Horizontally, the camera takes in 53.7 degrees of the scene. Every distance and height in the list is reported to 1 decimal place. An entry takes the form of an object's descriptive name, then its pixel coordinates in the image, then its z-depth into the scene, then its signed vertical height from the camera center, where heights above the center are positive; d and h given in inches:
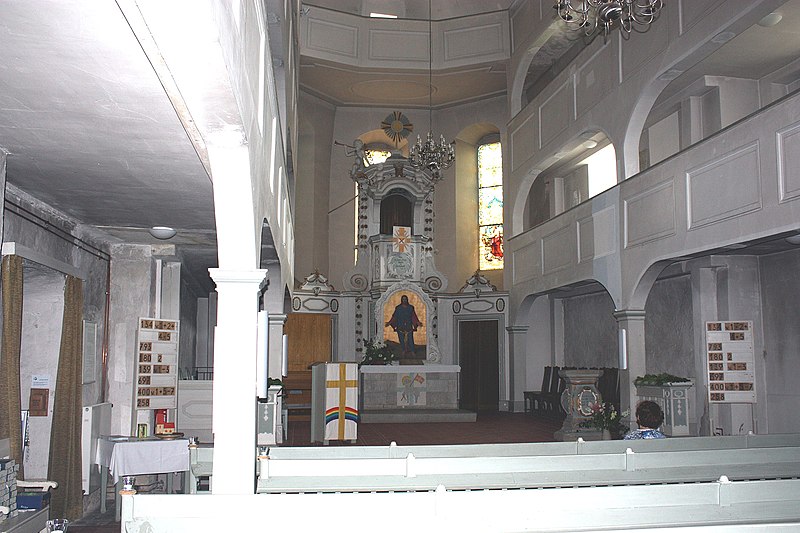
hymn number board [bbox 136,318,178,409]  374.9 -4.3
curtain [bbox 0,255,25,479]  249.6 +1.5
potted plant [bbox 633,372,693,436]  442.6 -26.6
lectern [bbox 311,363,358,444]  488.7 -28.7
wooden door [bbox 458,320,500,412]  759.7 -6.1
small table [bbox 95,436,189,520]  325.1 -42.0
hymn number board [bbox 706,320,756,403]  436.8 -3.7
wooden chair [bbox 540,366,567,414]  666.6 -33.1
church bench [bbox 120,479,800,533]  153.6 -31.3
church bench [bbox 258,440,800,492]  214.4 -33.0
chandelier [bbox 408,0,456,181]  682.8 +174.2
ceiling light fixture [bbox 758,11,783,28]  406.3 +174.1
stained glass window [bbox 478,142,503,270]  873.5 +160.4
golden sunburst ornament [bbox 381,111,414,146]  831.1 +240.4
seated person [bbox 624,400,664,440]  292.5 -23.5
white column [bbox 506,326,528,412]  722.8 -5.6
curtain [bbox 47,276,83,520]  308.3 -25.0
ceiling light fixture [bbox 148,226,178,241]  337.1 +52.7
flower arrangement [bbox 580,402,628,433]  477.1 -37.6
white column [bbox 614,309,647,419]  482.3 +1.9
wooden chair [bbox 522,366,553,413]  695.7 -35.3
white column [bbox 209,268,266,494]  195.8 -6.4
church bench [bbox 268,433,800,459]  259.6 -31.3
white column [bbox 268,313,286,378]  463.8 +8.0
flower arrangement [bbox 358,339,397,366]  673.6 -0.3
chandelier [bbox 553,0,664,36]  298.8 +145.6
